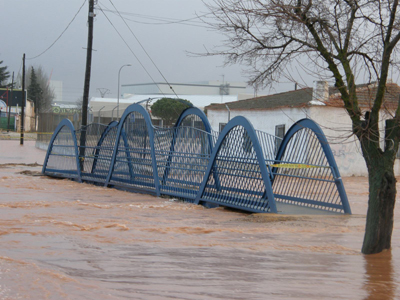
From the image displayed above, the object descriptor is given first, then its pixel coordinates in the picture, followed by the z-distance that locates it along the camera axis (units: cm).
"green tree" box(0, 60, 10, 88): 10347
